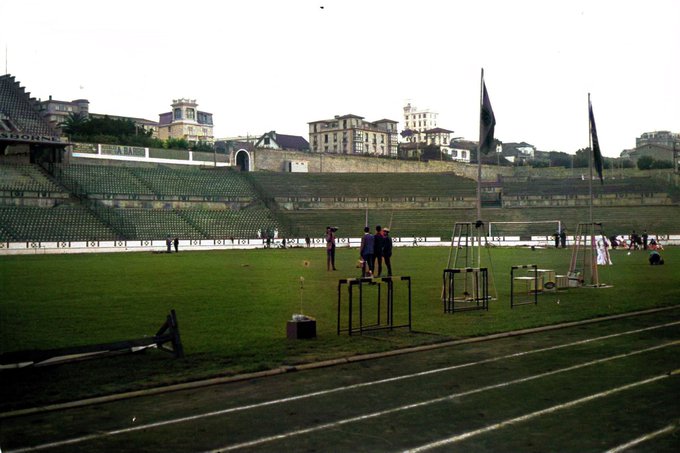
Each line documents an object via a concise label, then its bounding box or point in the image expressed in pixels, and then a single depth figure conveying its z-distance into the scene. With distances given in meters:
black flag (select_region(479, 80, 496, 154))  19.09
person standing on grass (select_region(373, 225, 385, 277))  24.58
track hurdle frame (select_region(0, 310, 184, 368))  10.02
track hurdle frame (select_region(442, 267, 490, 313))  17.27
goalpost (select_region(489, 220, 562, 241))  70.47
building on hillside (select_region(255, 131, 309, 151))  133.25
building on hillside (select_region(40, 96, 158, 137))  161.95
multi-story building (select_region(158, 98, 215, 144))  173.38
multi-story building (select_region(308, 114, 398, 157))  152.75
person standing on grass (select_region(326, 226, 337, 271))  30.58
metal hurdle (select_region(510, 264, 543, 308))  18.96
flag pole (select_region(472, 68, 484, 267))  18.77
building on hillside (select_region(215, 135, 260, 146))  158.98
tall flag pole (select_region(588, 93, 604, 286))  23.50
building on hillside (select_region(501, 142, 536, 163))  191.69
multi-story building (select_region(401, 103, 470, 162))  161.49
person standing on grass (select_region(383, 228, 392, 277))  25.16
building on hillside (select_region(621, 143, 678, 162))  141.30
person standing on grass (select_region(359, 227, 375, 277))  24.08
